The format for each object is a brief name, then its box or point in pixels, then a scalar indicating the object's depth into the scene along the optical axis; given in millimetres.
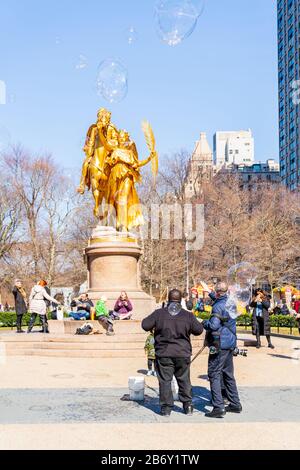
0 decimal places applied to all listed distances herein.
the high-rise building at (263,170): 130625
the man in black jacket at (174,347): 8297
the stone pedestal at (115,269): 21188
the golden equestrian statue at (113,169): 22656
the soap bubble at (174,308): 8508
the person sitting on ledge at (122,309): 18547
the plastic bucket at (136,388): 9125
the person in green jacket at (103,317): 17047
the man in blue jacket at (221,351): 8305
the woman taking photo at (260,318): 17406
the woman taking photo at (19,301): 19859
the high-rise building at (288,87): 101375
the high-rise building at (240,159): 196250
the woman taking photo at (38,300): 18391
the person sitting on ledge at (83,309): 18703
